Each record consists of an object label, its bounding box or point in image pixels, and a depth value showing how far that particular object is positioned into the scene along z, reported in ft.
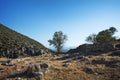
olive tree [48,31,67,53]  163.87
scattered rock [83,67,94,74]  49.31
